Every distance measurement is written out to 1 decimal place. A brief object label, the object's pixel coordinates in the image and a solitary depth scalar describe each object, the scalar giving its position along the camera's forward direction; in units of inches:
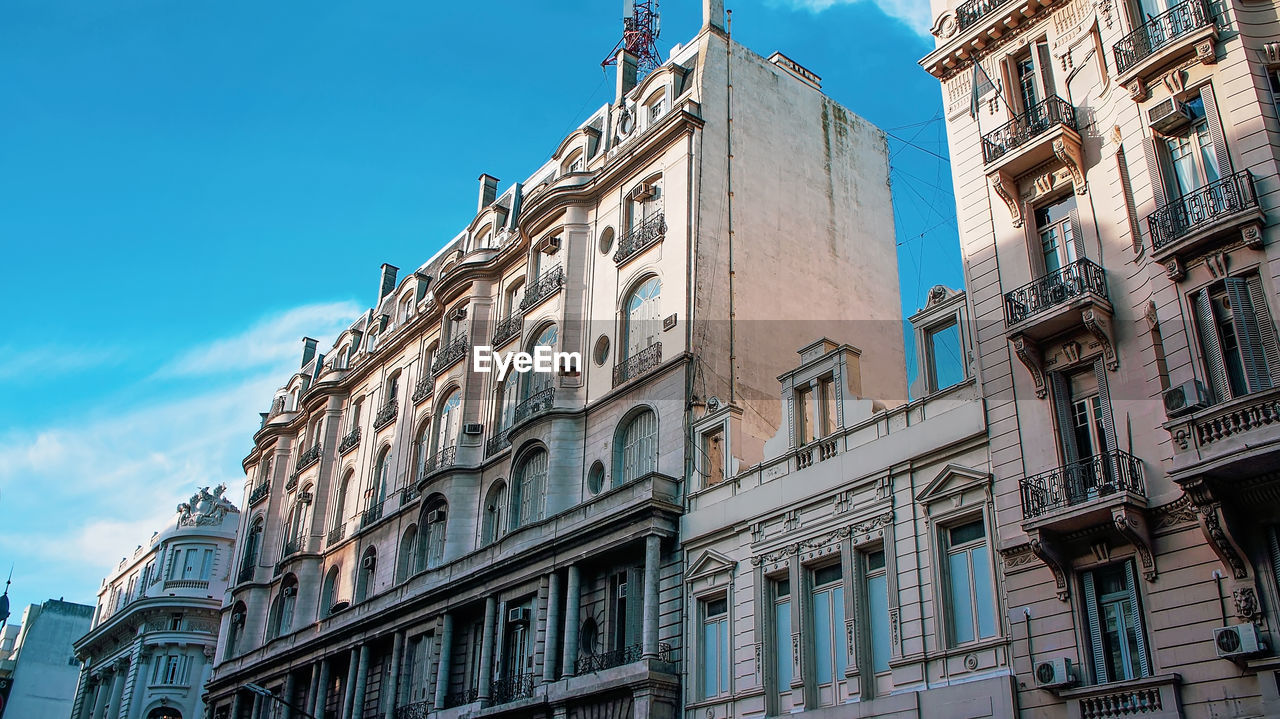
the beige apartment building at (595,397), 1259.2
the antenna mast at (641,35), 1911.9
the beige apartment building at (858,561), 885.8
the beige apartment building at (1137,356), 706.2
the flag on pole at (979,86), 1024.9
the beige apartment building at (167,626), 2546.8
